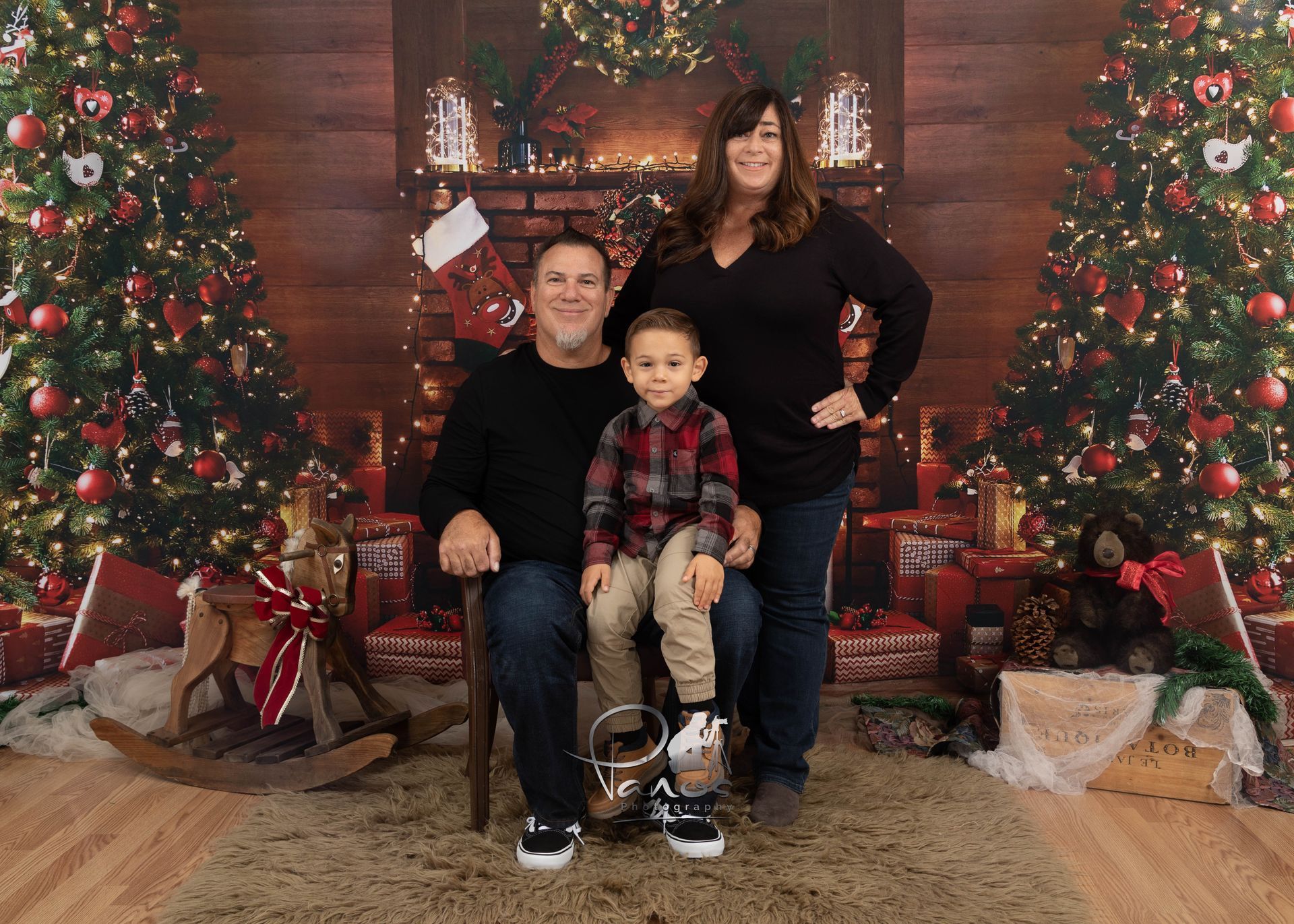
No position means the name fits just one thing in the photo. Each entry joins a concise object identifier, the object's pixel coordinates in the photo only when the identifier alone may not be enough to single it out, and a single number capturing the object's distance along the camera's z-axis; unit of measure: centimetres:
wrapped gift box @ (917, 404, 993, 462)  313
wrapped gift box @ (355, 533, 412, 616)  311
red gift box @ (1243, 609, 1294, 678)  271
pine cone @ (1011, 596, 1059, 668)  263
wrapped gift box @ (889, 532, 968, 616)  312
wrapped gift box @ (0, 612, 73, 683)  283
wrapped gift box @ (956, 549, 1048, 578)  300
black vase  305
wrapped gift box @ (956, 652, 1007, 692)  282
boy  187
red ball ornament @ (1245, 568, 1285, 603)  278
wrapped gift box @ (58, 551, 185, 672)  288
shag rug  172
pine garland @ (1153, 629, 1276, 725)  220
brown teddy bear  242
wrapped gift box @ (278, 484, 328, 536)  306
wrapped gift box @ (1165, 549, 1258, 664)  272
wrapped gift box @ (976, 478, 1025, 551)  301
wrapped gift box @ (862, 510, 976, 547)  309
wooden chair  195
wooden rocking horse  222
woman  199
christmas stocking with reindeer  308
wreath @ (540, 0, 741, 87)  302
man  187
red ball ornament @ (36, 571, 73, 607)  293
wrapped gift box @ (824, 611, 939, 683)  304
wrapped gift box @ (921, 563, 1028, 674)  302
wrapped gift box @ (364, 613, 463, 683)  303
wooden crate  221
